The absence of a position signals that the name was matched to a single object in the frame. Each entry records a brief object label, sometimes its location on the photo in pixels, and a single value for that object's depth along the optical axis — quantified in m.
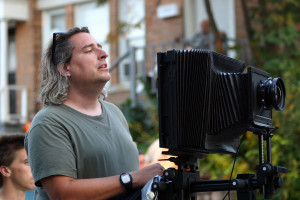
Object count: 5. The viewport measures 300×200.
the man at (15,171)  4.64
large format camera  2.97
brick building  12.94
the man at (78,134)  3.07
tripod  2.96
